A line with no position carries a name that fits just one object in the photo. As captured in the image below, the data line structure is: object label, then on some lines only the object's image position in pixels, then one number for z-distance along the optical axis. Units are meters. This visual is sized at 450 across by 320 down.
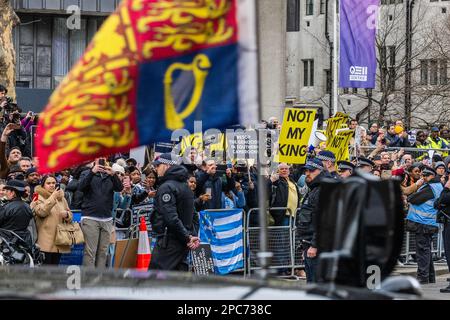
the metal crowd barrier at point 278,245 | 18.09
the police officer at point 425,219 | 18.70
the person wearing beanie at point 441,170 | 20.88
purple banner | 26.16
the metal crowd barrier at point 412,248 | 21.30
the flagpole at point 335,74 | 28.53
